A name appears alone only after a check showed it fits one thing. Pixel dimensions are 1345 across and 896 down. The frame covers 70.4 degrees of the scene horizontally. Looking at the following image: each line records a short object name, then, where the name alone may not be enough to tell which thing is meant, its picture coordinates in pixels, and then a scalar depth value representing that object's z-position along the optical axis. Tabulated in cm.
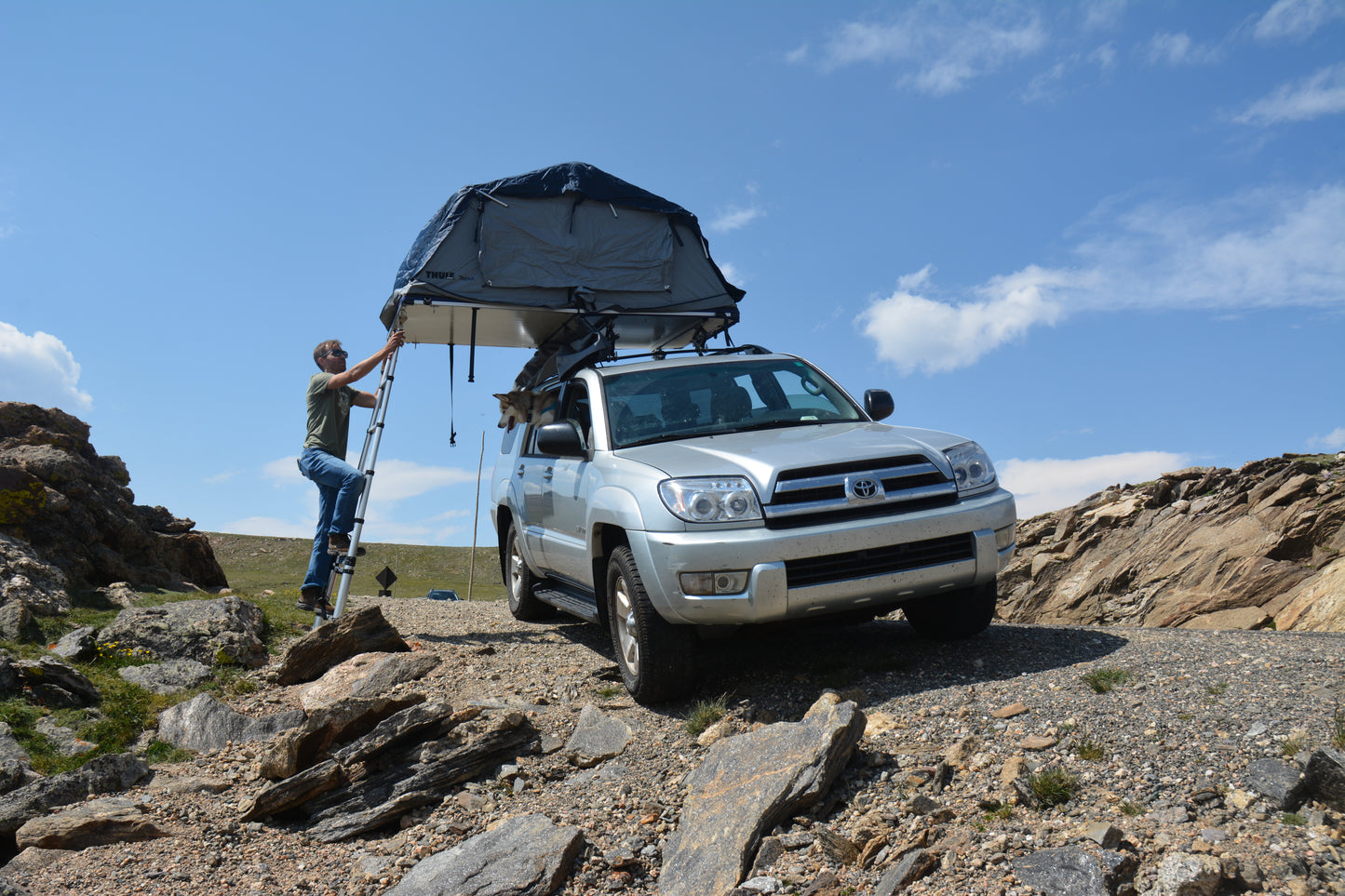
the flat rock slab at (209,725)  637
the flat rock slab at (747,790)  398
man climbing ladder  920
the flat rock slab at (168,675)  732
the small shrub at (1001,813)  382
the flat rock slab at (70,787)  503
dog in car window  808
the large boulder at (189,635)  790
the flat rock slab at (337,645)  761
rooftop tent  934
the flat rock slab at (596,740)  522
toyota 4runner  510
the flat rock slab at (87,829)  477
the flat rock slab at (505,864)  409
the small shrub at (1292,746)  393
